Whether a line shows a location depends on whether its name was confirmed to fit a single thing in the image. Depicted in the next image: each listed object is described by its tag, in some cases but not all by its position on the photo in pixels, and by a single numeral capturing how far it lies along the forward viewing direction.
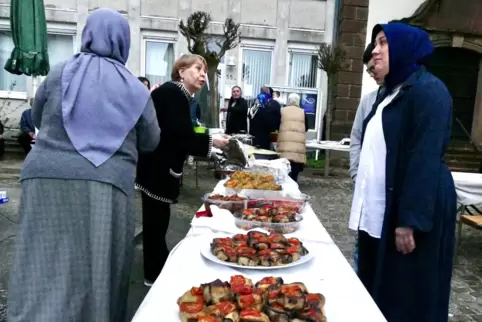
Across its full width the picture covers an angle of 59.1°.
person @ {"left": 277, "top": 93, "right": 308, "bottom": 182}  7.22
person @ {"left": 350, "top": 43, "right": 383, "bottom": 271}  2.70
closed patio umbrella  4.76
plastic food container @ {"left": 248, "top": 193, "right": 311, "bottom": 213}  2.24
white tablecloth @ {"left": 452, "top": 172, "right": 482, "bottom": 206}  4.23
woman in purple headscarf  1.65
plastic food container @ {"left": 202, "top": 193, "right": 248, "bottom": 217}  2.20
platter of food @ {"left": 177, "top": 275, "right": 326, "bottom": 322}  1.07
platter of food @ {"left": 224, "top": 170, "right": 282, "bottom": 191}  2.65
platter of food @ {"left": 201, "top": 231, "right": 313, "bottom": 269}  1.45
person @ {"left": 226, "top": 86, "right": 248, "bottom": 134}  8.67
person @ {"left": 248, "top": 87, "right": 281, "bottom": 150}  7.66
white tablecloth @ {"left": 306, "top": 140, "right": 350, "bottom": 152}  8.28
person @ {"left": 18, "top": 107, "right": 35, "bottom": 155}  8.63
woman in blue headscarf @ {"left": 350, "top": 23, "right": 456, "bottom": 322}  1.70
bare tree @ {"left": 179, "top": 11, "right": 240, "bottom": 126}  7.82
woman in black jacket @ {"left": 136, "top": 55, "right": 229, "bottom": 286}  2.60
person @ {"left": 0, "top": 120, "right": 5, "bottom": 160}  9.70
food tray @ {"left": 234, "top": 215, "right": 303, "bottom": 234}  1.88
